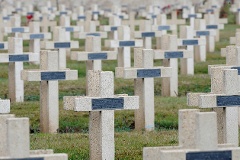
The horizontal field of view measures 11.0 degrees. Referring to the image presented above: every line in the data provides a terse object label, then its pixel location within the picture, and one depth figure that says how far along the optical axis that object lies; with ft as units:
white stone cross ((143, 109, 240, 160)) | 29.30
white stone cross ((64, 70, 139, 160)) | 39.00
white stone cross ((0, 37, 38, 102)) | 61.46
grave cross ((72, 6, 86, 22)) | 122.72
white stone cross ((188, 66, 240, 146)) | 37.83
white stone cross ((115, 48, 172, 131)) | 51.57
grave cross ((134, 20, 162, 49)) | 88.12
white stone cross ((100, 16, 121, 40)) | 95.20
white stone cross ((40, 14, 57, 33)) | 104.99
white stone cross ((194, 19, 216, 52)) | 89.65
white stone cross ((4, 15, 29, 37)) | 93.05
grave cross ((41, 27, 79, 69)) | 74.54
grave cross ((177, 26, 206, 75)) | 77.97
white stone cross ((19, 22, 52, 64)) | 84.58
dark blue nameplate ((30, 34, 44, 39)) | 84.99
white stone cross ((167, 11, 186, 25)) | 110.69
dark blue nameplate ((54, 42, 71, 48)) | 74.49
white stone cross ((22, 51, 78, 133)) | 50.52
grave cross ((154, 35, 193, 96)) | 63.98
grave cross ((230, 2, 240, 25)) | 130.09
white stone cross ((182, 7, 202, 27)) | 120.22
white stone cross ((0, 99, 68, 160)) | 28.76
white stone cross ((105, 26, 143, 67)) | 75.20
